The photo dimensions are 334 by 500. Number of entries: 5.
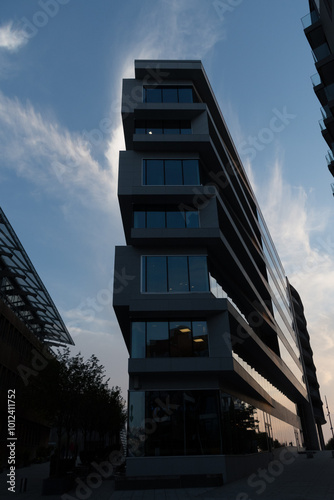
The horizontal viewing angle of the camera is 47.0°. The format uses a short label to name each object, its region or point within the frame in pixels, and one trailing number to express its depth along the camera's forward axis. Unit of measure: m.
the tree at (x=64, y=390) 22.05
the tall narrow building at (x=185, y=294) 22.30
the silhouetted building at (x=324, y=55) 27.70
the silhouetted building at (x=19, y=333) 34.31
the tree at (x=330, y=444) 66.06
